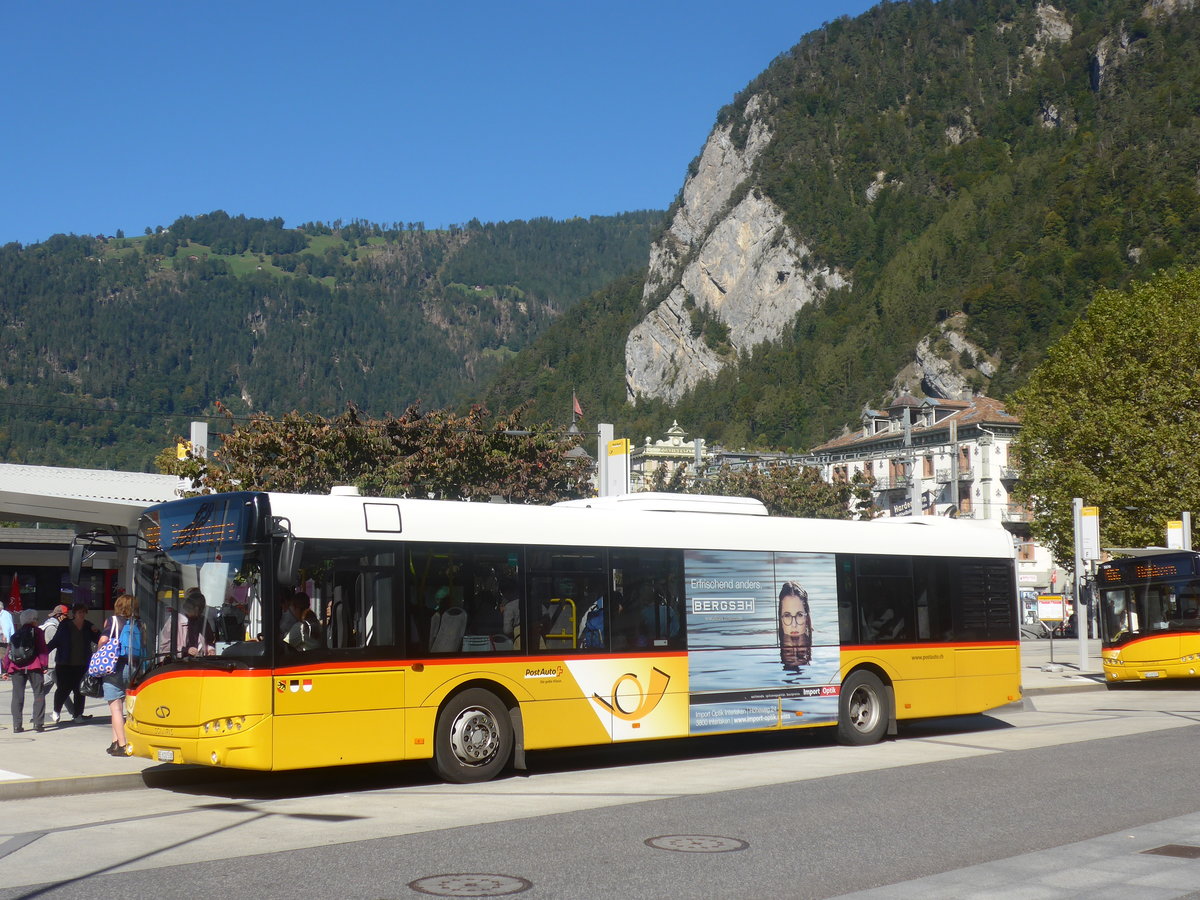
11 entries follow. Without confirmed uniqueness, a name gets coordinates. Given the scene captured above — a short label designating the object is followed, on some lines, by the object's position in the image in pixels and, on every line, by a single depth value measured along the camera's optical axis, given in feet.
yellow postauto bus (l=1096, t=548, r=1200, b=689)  87.66
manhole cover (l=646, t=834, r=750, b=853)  29.76
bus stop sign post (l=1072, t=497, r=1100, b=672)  97.40
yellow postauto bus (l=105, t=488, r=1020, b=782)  38.34
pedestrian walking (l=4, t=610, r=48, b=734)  54.60
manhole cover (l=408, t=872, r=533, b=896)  25.05
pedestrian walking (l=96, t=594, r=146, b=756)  46.93
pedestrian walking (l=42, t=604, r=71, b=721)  55.98
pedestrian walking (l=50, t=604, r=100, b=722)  55.36
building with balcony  301.84
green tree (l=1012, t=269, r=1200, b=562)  148.46
